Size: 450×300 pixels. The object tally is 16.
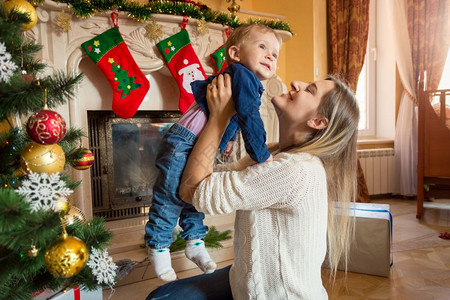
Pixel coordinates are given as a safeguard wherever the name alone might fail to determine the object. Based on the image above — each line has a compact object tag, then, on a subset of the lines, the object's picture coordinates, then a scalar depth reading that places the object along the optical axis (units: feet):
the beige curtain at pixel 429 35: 12.64
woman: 2.77
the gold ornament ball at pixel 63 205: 2.37
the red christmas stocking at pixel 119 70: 7.27
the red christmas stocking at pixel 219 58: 8.56
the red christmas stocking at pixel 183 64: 7.99
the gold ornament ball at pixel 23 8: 2.77
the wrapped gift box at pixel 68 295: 3.93
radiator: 13.66
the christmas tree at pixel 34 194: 2.16
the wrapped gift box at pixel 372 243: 7.19
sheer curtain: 12.73
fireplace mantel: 6.93
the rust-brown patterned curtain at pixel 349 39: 12.63
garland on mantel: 6.67
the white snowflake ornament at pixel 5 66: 2.45
